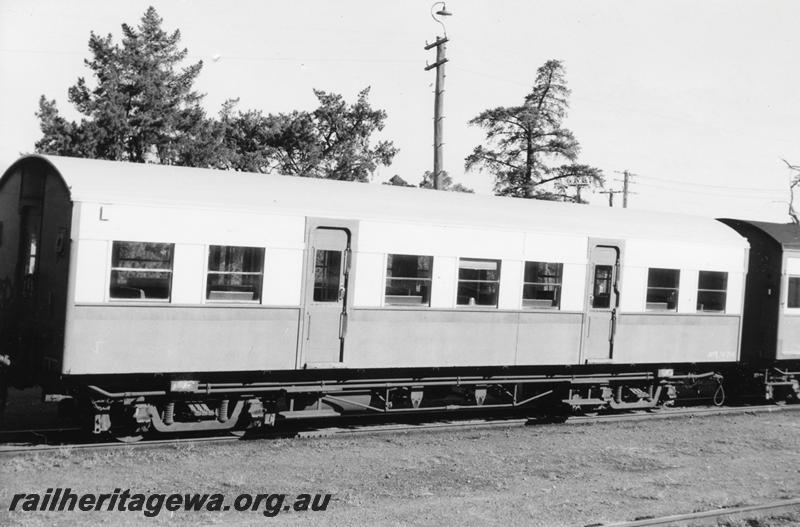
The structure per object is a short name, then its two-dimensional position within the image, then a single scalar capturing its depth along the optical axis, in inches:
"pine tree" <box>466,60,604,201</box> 1355.7
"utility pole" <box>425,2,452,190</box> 814.5
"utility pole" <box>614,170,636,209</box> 2102.6
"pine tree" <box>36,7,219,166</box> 1274.6
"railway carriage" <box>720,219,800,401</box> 620.4
